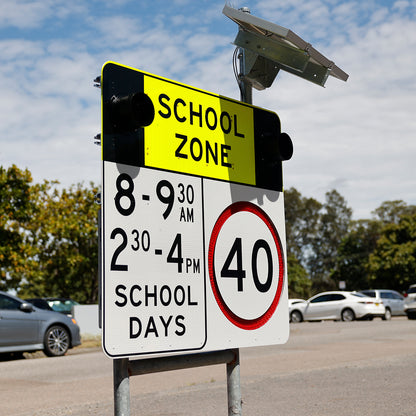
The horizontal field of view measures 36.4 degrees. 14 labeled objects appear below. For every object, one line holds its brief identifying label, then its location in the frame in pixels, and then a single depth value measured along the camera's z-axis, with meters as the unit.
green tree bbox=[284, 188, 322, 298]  71.19
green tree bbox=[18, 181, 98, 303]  32.34
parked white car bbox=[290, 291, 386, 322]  27.58
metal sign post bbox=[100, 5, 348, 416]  2.37
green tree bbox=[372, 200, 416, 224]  63.44
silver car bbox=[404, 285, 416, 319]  28.18
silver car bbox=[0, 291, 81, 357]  13.68
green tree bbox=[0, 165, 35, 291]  22.33
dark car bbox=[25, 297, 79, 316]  24.41
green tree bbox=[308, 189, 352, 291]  73.19
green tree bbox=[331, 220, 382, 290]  59.97
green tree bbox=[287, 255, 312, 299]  56.50
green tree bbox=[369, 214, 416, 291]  45.44
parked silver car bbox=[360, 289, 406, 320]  29.00
